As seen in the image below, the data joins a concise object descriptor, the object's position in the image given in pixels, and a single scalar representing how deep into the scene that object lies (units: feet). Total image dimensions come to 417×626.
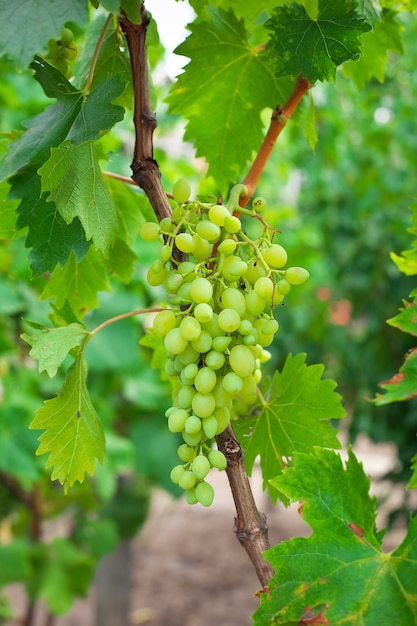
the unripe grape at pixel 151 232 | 1.72
